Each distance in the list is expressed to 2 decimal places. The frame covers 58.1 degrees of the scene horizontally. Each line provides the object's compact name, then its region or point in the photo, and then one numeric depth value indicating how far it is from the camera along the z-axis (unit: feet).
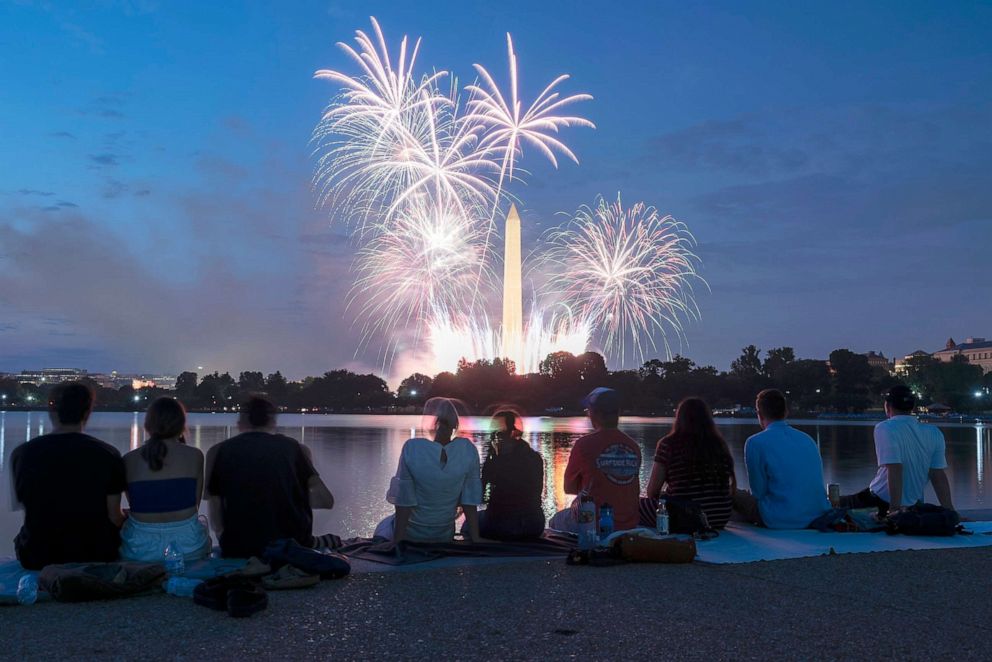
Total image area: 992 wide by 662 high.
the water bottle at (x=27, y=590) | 20.79
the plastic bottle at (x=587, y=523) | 28.22
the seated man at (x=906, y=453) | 32.94
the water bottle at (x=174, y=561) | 23.30
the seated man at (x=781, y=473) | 32.19
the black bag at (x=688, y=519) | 30.35
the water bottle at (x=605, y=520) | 29.50
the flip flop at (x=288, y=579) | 22.30
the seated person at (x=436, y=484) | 27.96
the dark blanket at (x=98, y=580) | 21.01
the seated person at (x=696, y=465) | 30.83
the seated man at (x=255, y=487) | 25.16
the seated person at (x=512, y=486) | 29.37
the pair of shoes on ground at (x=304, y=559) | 23.17
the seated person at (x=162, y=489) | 24.25
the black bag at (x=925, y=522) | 31.32
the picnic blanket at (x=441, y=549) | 26.78
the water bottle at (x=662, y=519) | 29.66
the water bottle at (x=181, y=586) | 21.57
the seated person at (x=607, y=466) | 29.60
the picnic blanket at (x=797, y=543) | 27.71
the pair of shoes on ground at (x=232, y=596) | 19.89
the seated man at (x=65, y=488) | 23.12
